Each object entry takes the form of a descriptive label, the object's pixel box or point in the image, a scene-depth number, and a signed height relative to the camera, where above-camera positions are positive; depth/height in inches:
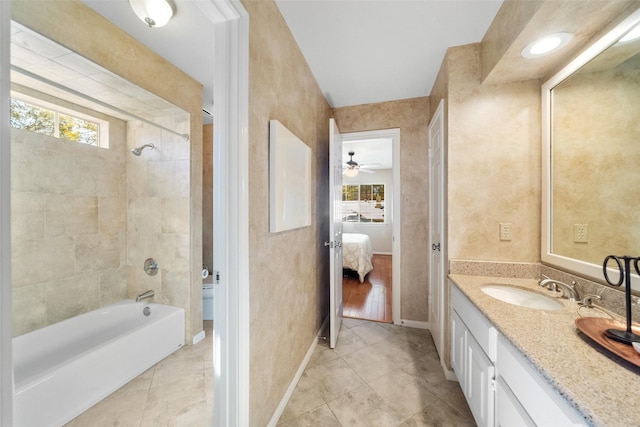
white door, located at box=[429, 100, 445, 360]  76.9 -6.1
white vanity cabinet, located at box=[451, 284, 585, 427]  30.0 -27.6
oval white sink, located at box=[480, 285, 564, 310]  52.4 -20.1
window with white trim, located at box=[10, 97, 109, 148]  72.9 +30.3
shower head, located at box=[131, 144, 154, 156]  91.8 +24.4
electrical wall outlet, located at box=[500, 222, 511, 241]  67.1 -5.4
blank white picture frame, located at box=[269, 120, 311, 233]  53.6 +8.1
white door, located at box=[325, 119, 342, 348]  85.2 -6.6
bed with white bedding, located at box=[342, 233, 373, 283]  168.1 -32.5
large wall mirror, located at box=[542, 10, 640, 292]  41.8 +11.6
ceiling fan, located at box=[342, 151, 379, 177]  190.6 +35.9
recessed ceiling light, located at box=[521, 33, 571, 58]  50.1 +36.7
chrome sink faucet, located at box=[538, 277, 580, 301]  49.4 -16.6
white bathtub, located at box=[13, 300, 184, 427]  52.9 -41.3
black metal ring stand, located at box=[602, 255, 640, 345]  32.6 -17.1
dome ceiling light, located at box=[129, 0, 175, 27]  53.6 +46.6
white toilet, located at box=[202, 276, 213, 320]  107.8 -41.5
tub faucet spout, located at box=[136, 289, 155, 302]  90.6 -31.7
